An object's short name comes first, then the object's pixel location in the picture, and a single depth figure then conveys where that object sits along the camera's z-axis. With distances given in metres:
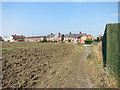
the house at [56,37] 71.52
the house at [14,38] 80.12
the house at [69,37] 66.31
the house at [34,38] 86.38
